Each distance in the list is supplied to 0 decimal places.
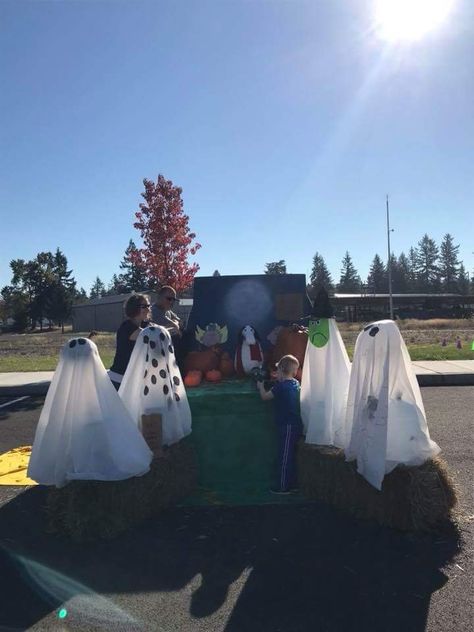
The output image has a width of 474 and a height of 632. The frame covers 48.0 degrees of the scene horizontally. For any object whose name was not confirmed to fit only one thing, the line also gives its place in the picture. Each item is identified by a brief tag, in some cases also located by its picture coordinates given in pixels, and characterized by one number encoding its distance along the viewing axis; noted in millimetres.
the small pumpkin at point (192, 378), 5941
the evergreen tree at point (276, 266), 104500
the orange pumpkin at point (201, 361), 6281
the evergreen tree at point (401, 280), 113438
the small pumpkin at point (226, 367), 6371
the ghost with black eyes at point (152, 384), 4637
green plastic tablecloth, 5180
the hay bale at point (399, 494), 3902
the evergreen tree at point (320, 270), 118244
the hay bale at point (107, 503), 4043
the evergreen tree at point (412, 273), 114000
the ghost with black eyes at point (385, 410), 3928
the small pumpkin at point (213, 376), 6105
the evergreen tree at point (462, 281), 110375
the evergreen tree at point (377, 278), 118431
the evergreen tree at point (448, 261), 115688
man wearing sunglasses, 6211
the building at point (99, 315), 54312
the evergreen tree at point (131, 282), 96062
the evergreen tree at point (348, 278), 126062
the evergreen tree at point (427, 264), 116125
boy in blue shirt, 4820
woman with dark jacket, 5160
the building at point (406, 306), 55656
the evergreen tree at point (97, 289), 161012
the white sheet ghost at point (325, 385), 4621
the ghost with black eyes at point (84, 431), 4117
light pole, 41262
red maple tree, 17797
